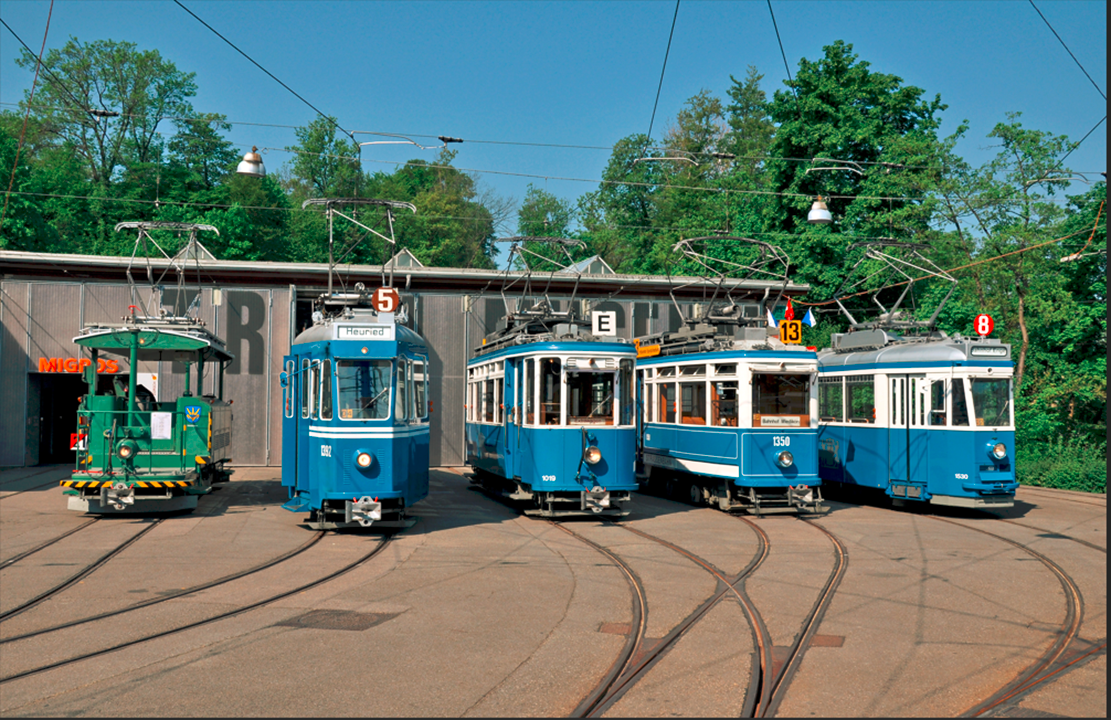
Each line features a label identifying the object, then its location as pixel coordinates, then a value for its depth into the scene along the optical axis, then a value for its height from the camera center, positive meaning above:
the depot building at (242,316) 26.77 +2.68
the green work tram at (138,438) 15.85 -0.60
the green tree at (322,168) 61.69 +15.86
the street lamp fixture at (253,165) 20.59 +5.30
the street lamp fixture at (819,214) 24.75 +5.08
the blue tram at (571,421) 15.73 -0.28
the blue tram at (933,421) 16.56 -0.32
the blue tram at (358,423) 13.84 -0.28
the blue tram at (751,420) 16.55 -0.30
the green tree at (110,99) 47.44 +15.85
